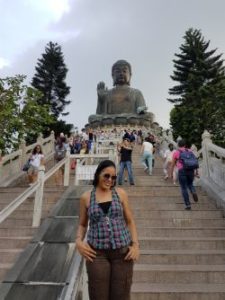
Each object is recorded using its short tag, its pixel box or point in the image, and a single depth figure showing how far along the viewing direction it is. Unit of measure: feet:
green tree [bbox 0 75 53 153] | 20.20
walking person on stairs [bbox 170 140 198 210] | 12.14
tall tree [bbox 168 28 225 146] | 43.02
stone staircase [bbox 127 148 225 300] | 7.48
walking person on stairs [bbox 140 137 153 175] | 19.54
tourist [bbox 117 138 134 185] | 16.32
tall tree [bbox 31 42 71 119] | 67.82
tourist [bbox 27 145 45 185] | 17.10
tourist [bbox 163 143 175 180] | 18.28
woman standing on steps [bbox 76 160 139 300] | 4.69
